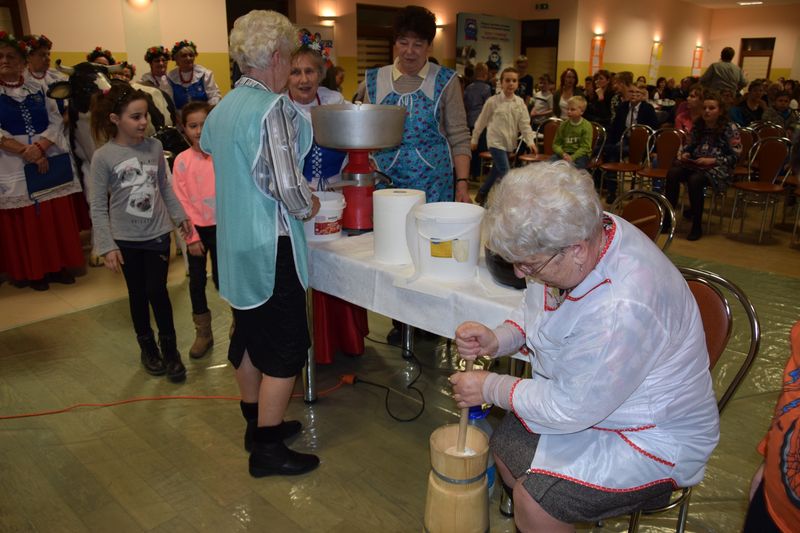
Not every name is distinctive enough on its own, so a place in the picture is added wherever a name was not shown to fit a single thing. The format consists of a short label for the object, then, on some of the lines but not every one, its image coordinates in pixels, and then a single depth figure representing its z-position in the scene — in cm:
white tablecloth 168
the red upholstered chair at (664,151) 544
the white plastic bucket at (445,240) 173
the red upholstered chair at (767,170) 491
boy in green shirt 554
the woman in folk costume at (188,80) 525
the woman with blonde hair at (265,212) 167
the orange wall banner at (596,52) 1353
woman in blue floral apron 252
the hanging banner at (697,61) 1830
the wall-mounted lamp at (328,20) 934
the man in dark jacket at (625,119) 636
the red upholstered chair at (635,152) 580
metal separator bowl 200
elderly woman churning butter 109
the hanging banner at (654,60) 1600
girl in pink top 268
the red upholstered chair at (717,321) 143
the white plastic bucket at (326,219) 218
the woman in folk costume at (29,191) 353
